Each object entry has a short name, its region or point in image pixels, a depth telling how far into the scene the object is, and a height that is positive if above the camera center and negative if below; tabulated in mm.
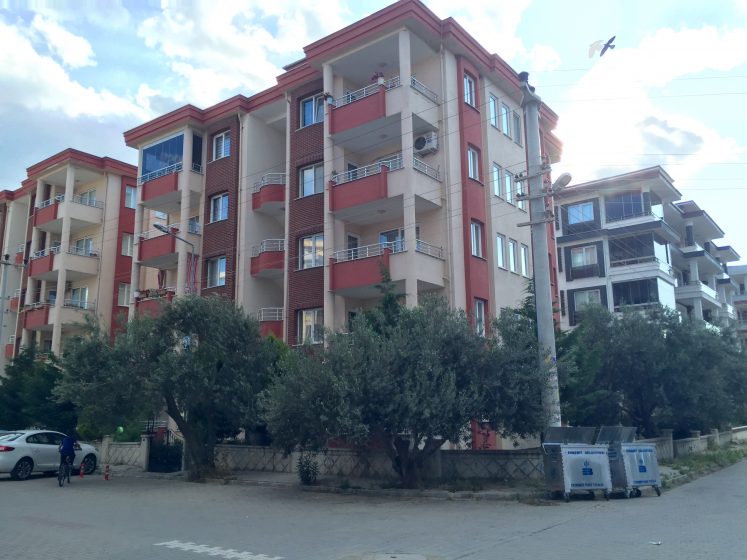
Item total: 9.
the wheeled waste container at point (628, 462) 15203 -778
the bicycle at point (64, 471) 19594 -1103
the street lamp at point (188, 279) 26219 +6477
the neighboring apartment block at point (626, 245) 45625 +12810
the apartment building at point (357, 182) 24438 +9829
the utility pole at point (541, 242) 16406 +4621
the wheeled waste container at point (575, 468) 14578 -852
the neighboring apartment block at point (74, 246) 39156 +10886
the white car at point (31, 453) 20953 -649
